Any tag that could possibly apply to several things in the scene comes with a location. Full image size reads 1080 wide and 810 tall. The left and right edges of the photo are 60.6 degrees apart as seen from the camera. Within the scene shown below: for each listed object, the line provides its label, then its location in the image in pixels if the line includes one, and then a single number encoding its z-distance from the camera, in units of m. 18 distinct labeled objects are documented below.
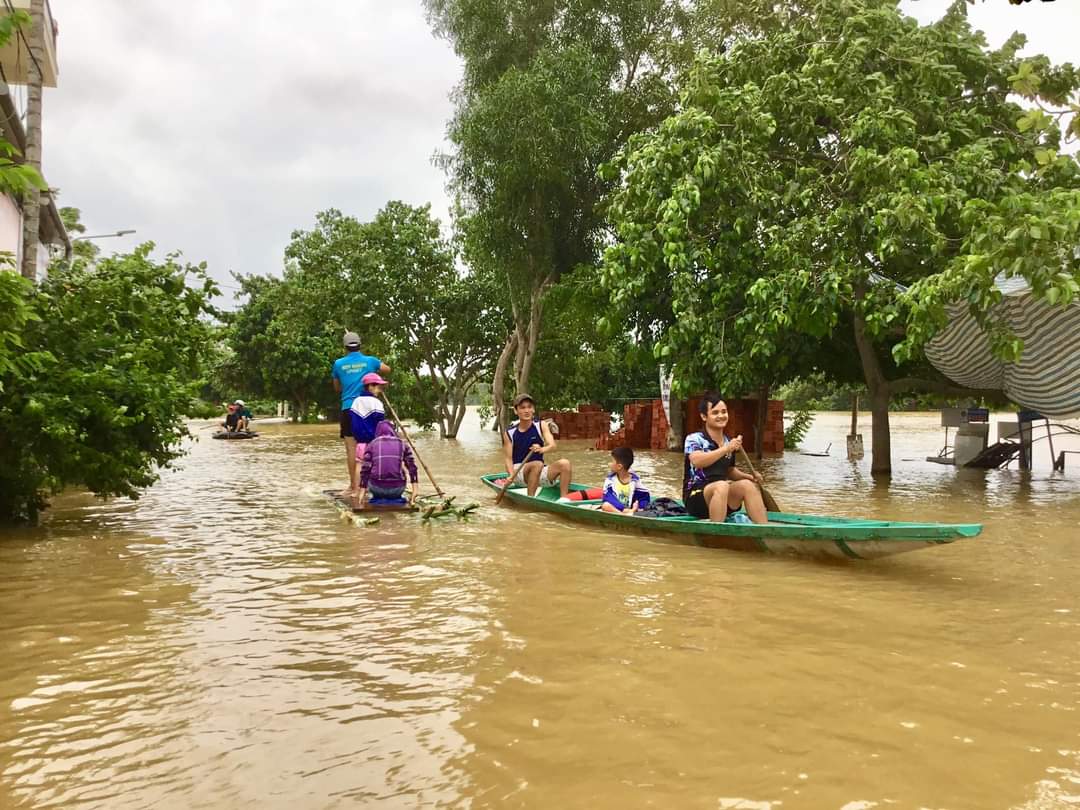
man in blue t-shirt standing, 11.62
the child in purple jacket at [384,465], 10.82
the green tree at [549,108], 21.72
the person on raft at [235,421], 30.39
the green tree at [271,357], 45.31
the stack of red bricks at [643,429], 27.22
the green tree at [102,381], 8.50
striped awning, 11.99
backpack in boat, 9.18
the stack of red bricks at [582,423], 32.34
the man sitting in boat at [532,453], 11.13
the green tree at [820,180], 13.80
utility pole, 11.15
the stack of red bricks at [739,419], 22.44
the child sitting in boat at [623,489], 9.54
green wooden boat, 6.92
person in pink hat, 11.27
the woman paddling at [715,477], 8.08
